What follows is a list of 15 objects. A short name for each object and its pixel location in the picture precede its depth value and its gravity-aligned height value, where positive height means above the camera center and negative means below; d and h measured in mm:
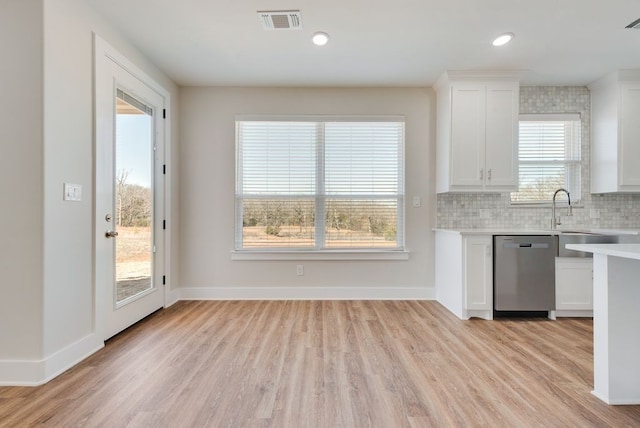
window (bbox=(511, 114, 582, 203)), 3918 +672
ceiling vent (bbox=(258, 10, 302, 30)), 2508 +1532
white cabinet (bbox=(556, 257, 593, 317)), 3291 -723
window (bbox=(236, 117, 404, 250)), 3998 +345
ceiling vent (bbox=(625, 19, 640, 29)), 2619 +1543
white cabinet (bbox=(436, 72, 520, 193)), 3531 +885
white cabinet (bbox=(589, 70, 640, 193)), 3521 +901
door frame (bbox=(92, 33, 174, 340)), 2475 +283
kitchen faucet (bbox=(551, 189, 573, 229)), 3773 +10
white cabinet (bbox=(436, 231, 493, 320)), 3289 -633
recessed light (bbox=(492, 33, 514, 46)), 2811 +1529
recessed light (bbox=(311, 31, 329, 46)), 2791 +1514
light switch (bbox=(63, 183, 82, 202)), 2191 +132
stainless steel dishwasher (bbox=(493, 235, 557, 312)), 3260 -587
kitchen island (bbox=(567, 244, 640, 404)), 1794 -625
